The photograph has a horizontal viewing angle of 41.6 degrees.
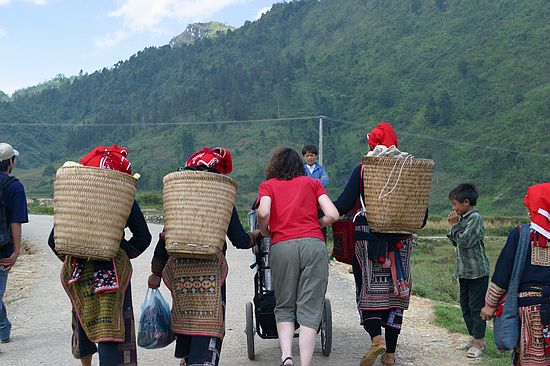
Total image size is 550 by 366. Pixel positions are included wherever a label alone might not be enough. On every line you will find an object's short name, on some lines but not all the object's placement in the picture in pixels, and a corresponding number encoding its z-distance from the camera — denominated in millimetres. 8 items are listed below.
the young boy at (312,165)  9543
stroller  6137
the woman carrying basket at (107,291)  5016
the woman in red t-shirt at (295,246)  5371
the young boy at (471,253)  6641
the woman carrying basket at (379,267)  6062
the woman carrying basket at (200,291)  5176
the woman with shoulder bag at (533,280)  4574
